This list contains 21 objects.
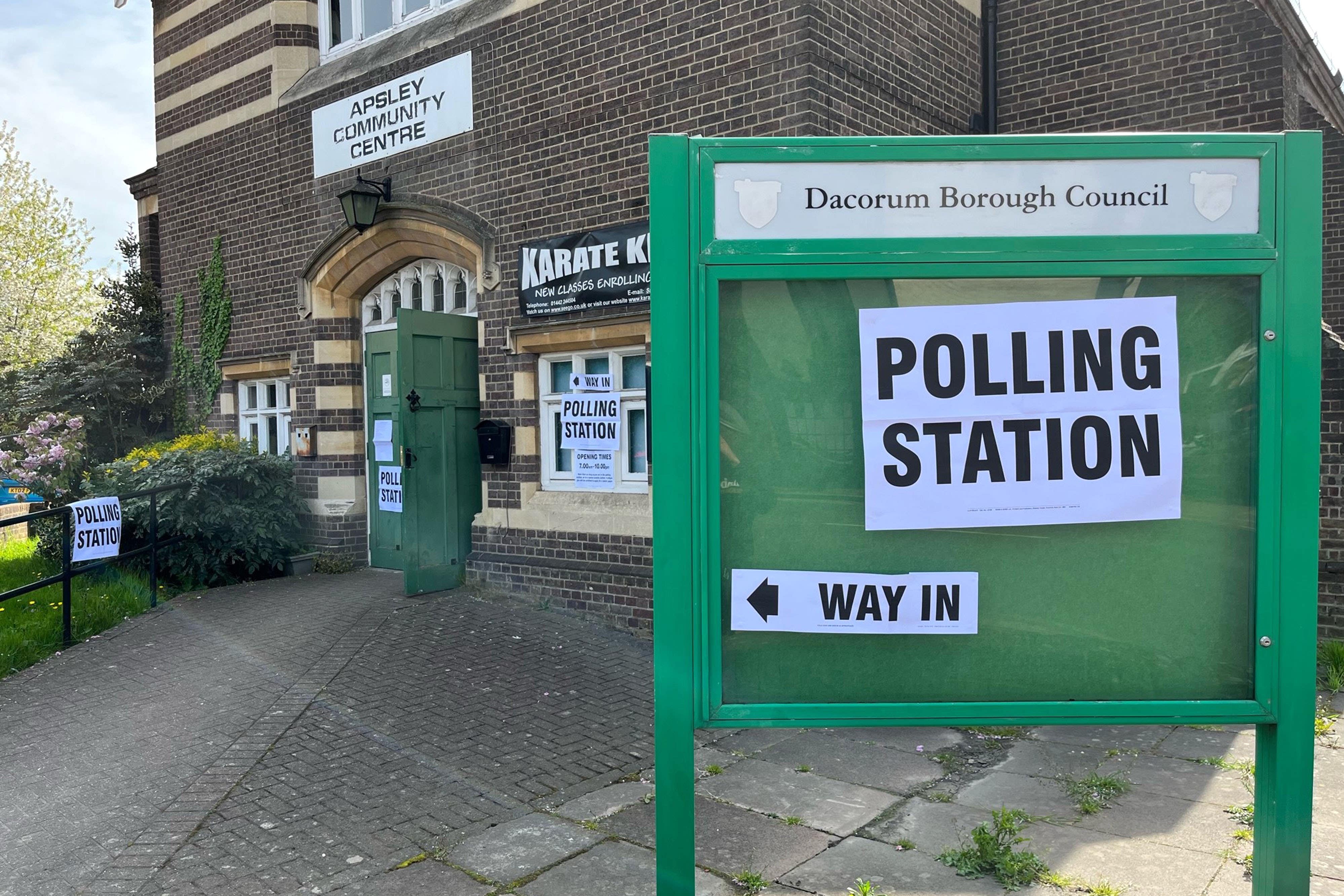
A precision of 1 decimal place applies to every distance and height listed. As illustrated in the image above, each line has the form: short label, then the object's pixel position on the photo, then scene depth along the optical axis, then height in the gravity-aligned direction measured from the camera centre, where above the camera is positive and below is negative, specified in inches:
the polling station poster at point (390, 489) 355.9 -20.7
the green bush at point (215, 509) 373.7 -28.7
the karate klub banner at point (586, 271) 299.4 +50.2
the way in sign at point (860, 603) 107.5 -19.2
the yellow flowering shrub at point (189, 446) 416.5 -4.7
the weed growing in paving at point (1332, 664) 238.1 -60.8
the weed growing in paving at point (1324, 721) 208.7 -65.0
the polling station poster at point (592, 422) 320.8 +2.6
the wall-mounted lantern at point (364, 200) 374.3 +88.3
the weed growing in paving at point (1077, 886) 136.9 -64.8
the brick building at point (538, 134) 294.0 +96.9
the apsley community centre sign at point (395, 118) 358.0 +120.6
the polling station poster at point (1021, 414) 104.3 +1.0
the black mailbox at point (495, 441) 346.6 -3.5
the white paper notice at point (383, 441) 382.6 -3.1
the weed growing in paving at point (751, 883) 139.7 -64.8
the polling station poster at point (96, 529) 304.8 -28.9
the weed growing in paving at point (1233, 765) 183.9 -64.9
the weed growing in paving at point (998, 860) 141.3 -63.2
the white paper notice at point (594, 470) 323.0 -13.1
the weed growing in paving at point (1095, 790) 168.1 -64.8
